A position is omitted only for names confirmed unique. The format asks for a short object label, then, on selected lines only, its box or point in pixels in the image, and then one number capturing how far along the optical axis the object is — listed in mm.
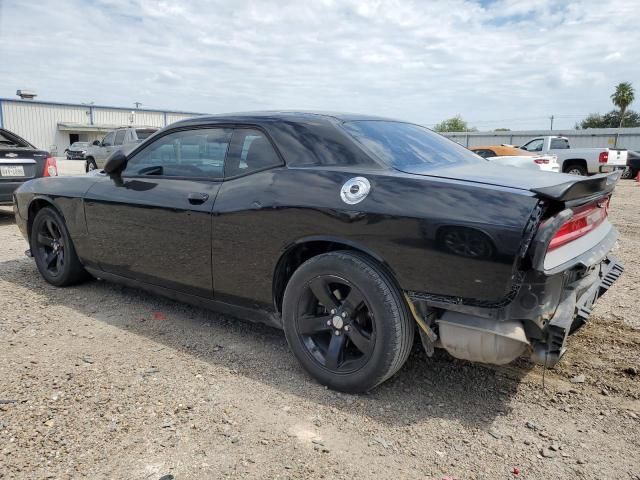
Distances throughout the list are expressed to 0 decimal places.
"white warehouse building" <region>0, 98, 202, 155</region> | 44500
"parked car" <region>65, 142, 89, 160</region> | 38969
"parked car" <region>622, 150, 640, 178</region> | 19242
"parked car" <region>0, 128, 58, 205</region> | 7398
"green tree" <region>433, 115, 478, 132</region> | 68812
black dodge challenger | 2285
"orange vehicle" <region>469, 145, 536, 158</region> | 14742
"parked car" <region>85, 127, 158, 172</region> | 16484
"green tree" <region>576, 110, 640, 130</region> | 58656
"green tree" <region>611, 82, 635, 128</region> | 57406
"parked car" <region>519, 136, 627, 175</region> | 16531
